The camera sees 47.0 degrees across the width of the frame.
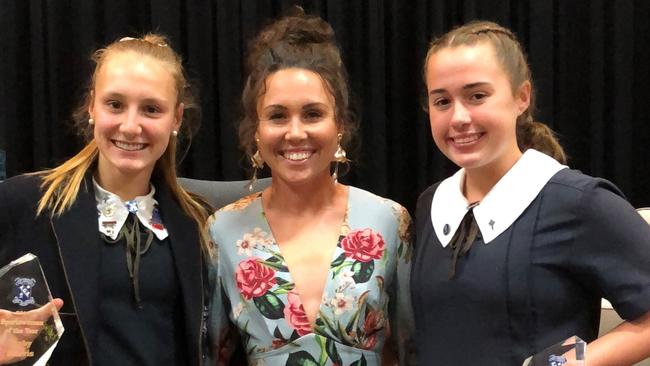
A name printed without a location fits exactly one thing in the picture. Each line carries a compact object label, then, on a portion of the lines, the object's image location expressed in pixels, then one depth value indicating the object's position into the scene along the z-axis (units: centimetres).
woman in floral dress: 163
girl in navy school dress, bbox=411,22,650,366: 131
